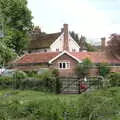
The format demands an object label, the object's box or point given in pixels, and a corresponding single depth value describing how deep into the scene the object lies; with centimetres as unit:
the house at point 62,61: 3406
